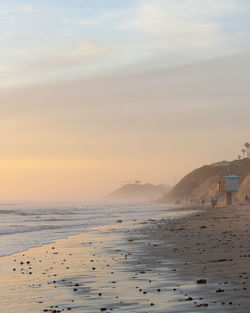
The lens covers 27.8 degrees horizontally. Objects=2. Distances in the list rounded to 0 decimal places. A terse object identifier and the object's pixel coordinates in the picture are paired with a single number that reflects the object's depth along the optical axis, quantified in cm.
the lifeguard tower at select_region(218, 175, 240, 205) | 10756
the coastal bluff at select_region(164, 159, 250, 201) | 17049
